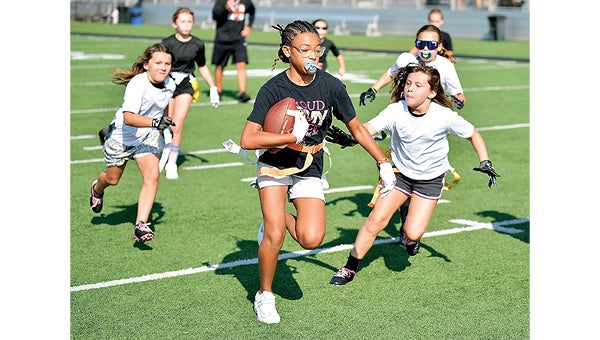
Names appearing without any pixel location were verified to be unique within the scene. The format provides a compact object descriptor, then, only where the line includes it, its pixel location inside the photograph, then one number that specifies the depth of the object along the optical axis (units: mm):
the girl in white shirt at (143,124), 9000
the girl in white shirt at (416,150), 8086
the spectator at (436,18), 13320
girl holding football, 6961
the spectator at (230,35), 19219
